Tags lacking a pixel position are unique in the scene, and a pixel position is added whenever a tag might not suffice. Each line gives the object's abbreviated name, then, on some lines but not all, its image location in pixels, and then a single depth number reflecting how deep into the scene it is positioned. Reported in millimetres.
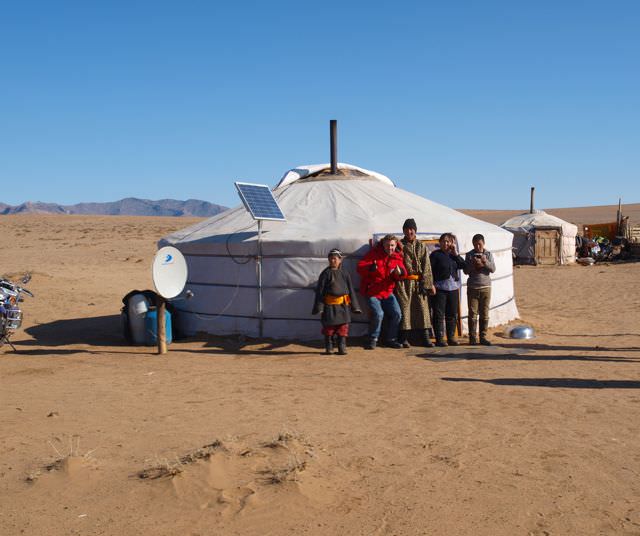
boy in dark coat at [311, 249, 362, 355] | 8211
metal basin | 9359
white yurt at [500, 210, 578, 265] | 23516
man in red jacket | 8406
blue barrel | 8984
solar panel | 8812
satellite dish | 8273
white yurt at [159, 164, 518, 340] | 9016
